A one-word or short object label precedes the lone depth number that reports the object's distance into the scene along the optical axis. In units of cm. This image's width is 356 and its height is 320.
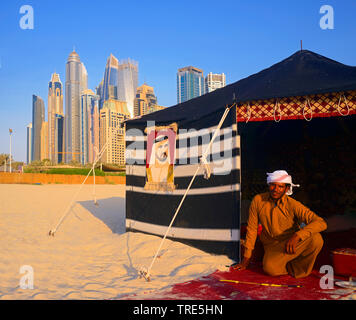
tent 473
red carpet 340
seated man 390
